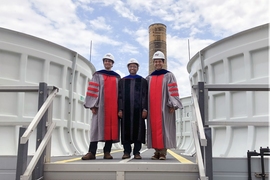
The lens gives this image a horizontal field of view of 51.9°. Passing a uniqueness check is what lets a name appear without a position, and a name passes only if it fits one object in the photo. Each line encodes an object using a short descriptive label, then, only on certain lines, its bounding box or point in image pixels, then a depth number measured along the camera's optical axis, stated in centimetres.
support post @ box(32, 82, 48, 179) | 311
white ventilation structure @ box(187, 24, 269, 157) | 528
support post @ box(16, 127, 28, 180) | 286
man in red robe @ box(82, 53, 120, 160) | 422
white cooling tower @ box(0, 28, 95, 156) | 591
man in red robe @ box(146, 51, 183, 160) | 408
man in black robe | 426
